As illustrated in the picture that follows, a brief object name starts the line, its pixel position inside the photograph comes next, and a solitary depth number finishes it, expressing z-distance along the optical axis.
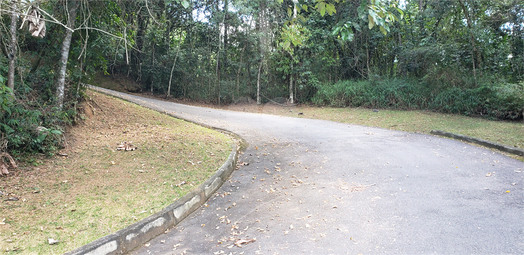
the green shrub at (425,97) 12.09
